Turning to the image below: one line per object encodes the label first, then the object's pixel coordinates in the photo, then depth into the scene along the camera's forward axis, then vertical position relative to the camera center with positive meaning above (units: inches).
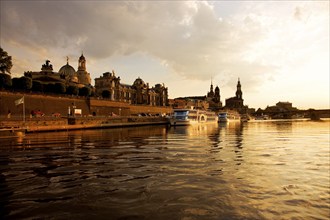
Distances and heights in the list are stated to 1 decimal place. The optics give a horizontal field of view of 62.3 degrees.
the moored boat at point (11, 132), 1396.0 -104.0
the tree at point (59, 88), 3031.0 +279.4
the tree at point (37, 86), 2771.4 +276.7
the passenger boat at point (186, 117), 2965.1 -44.9
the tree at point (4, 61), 2386.8 +456.6
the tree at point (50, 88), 3038.9 +281.3
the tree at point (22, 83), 2596.0 +287.8
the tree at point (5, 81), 2365.9 +284.2
